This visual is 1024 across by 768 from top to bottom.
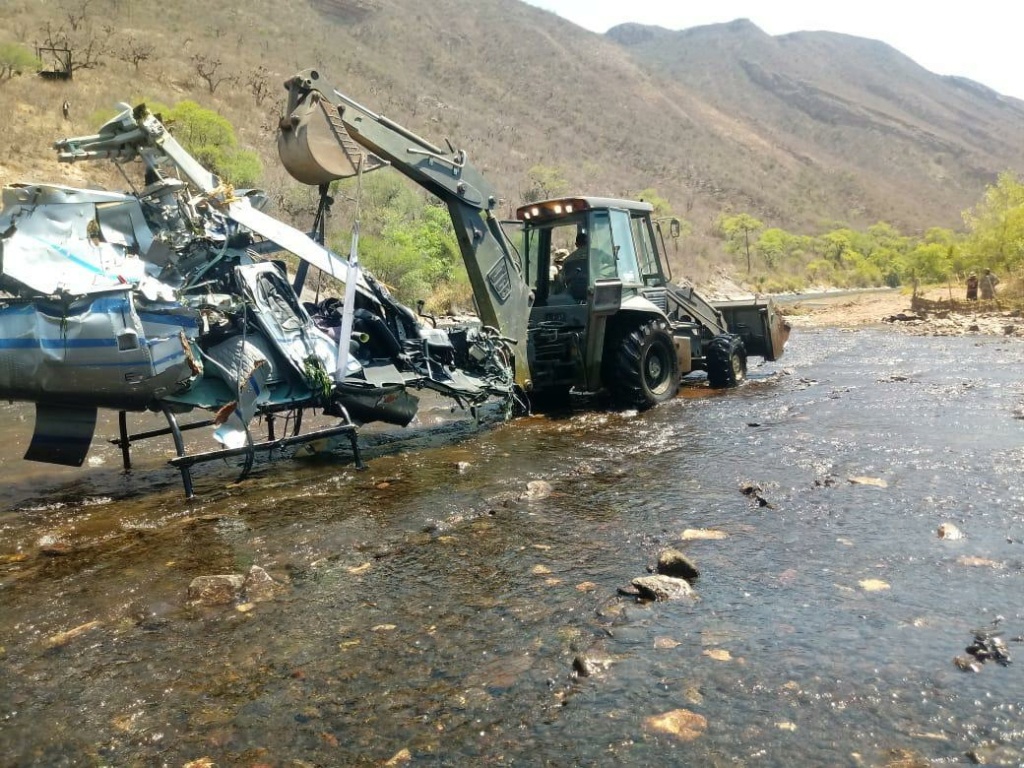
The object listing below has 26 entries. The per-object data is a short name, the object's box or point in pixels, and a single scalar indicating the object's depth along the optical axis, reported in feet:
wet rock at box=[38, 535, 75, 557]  16.46
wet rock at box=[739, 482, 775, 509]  18.33
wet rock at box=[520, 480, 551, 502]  19.86
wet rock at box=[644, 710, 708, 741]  9.09
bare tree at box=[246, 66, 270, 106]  139.64
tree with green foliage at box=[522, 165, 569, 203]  161.20
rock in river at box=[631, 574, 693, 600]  12.98
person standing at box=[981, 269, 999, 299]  84.48
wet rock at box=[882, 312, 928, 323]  78.79
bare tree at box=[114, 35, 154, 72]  128.88
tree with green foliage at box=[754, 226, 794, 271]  202.28
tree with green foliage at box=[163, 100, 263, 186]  84.69
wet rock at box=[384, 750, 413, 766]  8.68
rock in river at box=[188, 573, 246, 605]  13.42
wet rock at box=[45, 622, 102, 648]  12.04
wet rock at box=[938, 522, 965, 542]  15.43
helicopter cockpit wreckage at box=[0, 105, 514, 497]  17.90
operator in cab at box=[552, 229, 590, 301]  33.01
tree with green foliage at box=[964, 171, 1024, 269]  99.50
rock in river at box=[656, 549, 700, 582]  13.76
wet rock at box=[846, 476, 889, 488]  19.62
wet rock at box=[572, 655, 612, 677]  10.55
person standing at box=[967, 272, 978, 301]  84.64
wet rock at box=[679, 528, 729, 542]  16.08
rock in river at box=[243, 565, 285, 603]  13.65
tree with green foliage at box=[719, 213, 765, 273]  202.84
